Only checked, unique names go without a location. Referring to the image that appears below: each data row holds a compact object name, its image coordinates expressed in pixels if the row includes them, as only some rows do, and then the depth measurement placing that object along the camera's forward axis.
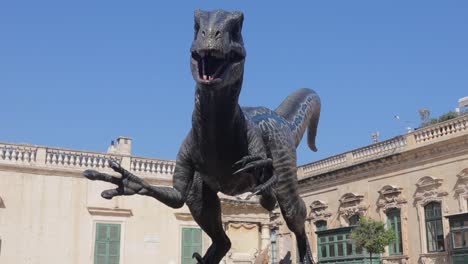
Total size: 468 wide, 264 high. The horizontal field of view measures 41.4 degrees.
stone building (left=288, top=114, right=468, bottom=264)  21.88
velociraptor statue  3.87
